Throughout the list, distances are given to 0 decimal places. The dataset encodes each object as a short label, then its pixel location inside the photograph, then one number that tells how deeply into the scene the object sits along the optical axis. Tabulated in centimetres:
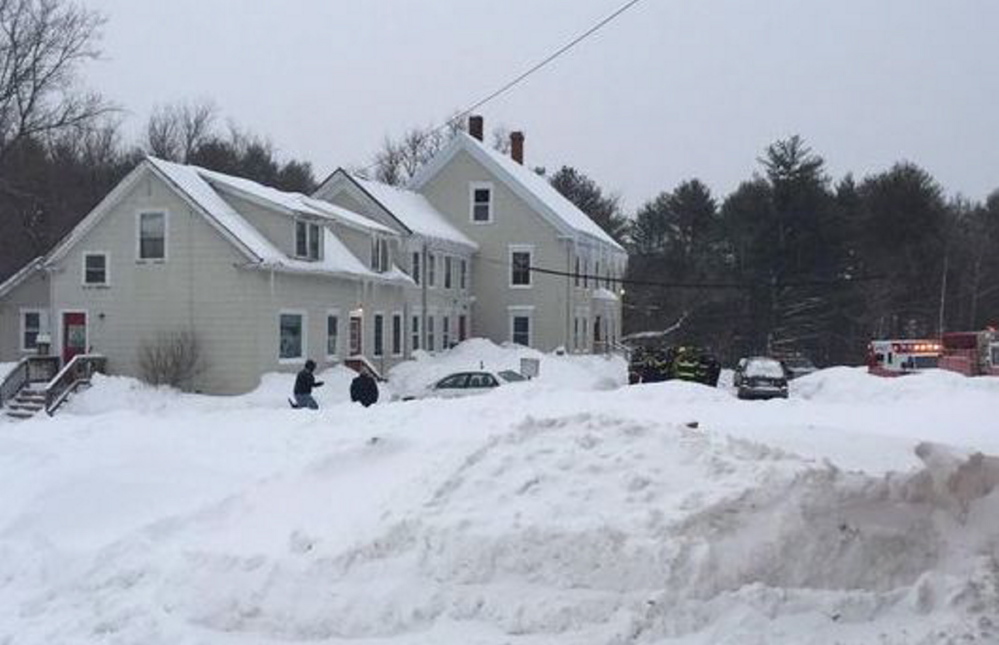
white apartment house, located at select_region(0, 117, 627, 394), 3541
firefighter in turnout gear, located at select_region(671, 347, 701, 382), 4462
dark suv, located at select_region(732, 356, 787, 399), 4003
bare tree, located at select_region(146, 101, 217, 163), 8644
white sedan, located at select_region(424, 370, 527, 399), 3188
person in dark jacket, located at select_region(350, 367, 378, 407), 2352
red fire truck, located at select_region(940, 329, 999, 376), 3594
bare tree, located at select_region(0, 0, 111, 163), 5356
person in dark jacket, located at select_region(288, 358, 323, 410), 2347
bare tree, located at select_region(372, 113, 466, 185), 9044
